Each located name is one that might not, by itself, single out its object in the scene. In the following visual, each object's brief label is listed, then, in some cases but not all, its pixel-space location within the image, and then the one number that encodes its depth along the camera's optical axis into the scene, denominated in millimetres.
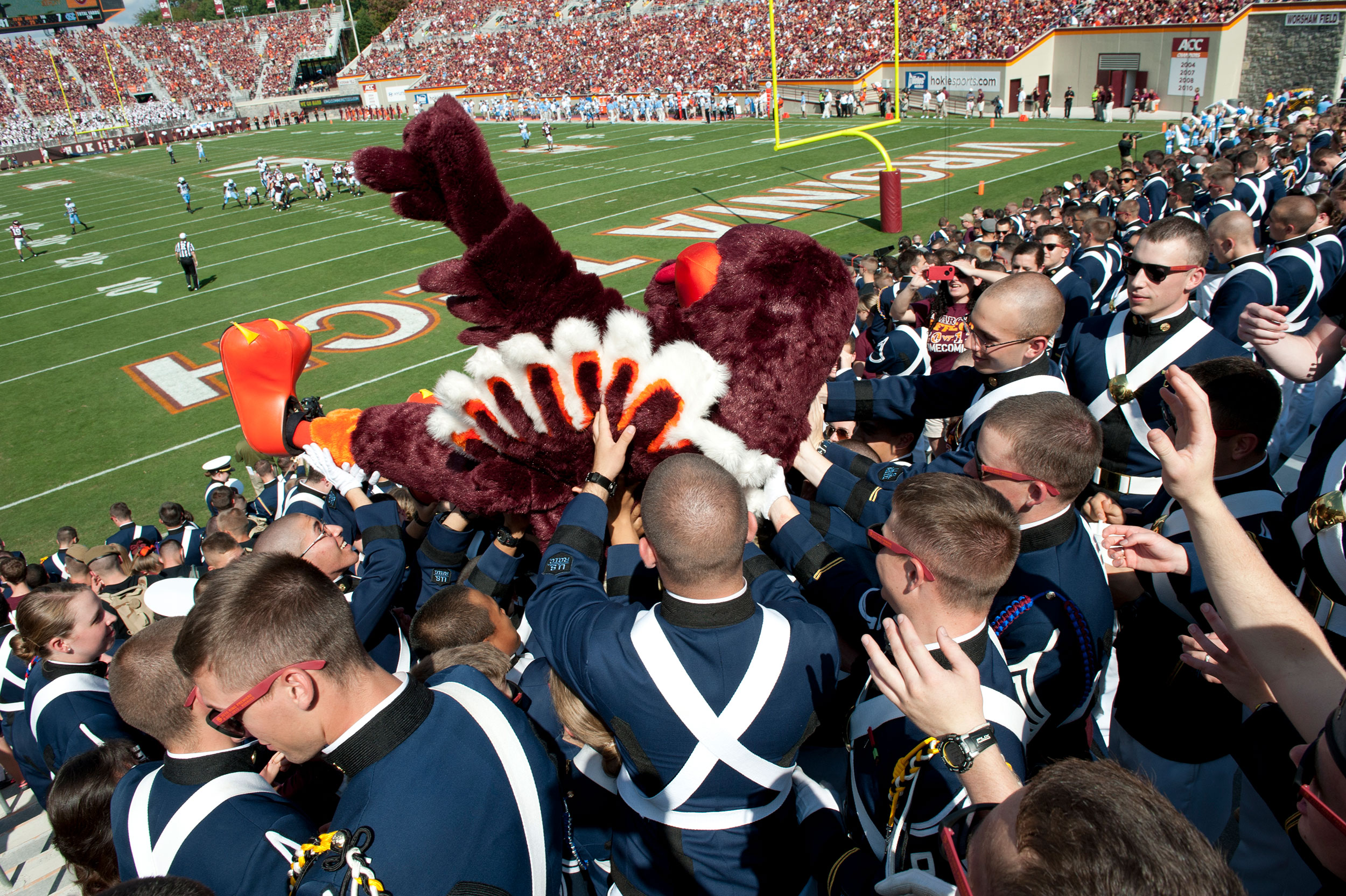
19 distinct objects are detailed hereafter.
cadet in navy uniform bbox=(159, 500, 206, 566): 6238
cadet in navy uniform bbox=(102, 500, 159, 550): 6895
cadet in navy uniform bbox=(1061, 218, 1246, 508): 3633
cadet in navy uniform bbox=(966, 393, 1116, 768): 2193
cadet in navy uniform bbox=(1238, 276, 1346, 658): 1982
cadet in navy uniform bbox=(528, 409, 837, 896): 1990
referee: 15414
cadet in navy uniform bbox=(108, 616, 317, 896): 1942
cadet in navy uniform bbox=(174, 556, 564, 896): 1761
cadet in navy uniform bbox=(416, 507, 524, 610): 3289
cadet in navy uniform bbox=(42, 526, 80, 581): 6344
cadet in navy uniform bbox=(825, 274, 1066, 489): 3383
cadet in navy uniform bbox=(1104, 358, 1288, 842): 2340
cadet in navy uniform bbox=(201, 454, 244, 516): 7453
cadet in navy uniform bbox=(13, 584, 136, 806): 2992
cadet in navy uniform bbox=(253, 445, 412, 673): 3217
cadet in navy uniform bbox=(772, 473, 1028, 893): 1724
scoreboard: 53781
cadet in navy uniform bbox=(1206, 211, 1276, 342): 4824
